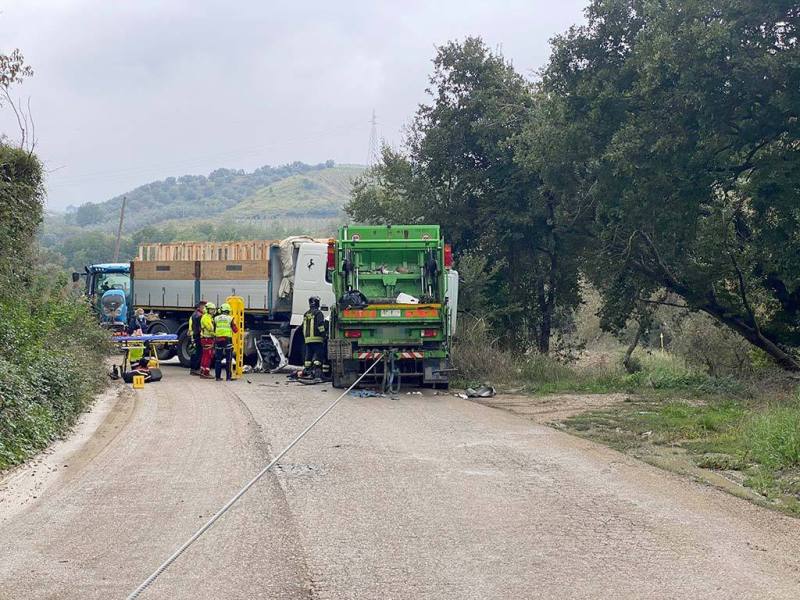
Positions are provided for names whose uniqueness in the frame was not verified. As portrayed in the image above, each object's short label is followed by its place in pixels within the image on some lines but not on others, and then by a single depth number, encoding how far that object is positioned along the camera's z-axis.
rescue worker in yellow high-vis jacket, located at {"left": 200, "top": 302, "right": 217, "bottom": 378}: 19.41
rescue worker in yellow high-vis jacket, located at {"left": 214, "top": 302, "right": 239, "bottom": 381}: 19.02
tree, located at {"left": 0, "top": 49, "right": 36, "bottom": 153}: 15.89
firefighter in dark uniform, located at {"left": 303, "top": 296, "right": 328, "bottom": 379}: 18.98
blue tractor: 24.80
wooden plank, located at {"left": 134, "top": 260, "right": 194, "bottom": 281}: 23.80
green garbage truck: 16.72
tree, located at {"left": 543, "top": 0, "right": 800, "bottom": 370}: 14.77
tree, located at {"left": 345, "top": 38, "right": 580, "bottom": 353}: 24.42
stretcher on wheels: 18.70
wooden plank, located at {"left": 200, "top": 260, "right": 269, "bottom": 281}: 22.30
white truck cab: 21.59
